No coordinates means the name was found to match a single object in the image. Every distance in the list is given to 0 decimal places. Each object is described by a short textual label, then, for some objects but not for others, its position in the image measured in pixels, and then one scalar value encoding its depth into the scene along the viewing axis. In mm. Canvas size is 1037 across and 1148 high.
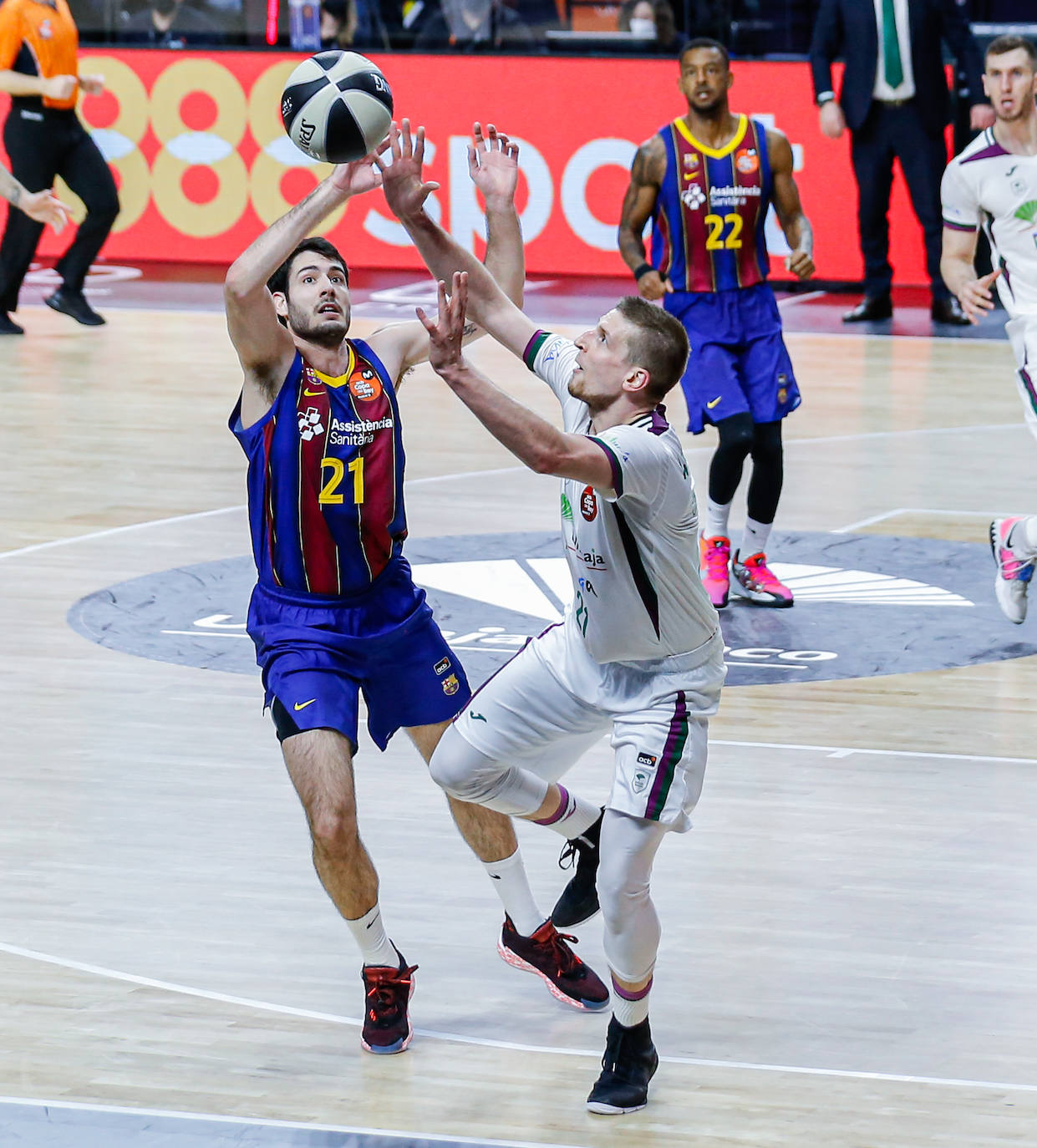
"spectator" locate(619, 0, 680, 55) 36094
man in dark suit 32281
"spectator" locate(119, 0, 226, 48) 38531
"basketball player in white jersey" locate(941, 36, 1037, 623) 17000
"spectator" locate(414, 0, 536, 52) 37281
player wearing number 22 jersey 17859
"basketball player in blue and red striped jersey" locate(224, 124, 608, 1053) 10148
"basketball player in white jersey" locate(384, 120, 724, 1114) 9016
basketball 10875
